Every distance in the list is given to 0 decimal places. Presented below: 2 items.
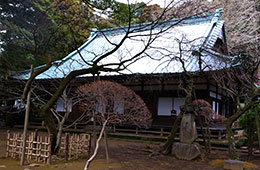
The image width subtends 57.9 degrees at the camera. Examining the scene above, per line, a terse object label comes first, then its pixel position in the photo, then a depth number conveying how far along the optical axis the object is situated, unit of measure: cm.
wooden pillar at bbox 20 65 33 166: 613
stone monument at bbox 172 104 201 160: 802
